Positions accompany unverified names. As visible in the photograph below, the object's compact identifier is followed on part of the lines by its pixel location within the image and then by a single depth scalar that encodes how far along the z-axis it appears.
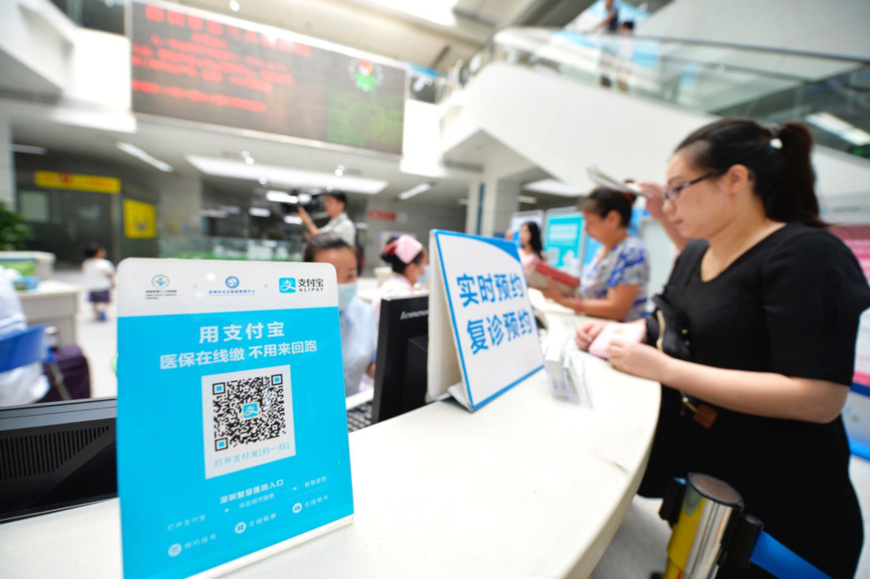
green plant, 4.64
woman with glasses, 0.65
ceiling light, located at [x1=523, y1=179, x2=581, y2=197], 7.81
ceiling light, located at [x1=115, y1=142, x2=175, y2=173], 6.51
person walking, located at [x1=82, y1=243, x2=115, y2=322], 4.63
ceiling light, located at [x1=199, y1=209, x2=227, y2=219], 10.04
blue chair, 1.36
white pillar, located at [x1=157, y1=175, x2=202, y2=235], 9.52
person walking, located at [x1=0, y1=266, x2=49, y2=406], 1.43
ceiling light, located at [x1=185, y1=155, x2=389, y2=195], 7.57
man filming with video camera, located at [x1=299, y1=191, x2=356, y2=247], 3.19
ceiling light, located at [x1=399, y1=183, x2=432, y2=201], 8.79
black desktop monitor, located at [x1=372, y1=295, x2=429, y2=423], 0.69
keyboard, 0.77
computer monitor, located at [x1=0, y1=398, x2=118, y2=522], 0.42
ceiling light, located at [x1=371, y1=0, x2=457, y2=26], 6.08
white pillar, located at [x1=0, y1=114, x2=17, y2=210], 4.95
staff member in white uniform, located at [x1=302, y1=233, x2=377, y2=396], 1.51
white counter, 0.34
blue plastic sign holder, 0.31
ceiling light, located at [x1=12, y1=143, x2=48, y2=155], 7.44
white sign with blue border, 0.66
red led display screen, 4.06
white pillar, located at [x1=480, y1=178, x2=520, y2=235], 7.33
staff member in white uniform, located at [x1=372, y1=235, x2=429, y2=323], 2.05
